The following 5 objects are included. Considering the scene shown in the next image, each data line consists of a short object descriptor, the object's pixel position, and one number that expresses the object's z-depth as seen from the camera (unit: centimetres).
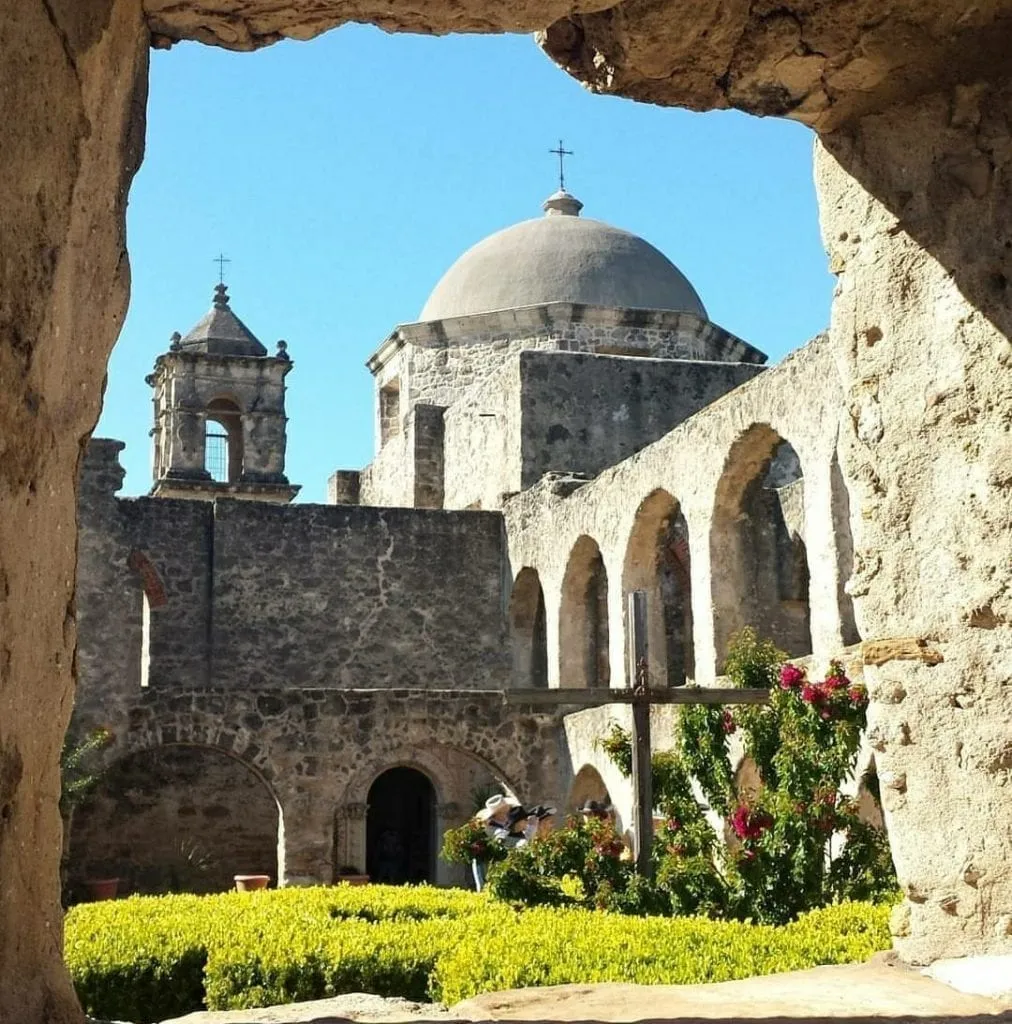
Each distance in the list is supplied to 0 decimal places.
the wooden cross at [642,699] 1023
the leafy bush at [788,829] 967
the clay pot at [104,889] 1593
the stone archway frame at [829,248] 304
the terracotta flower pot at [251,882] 1498
